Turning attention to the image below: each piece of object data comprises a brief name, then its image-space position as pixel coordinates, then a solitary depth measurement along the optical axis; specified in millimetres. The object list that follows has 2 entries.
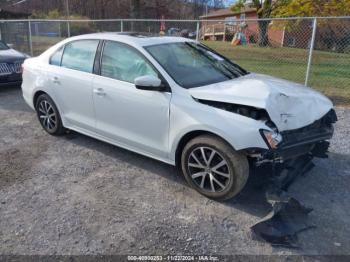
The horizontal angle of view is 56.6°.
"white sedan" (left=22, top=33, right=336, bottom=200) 3199
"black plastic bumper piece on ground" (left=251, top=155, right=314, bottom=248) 2881
